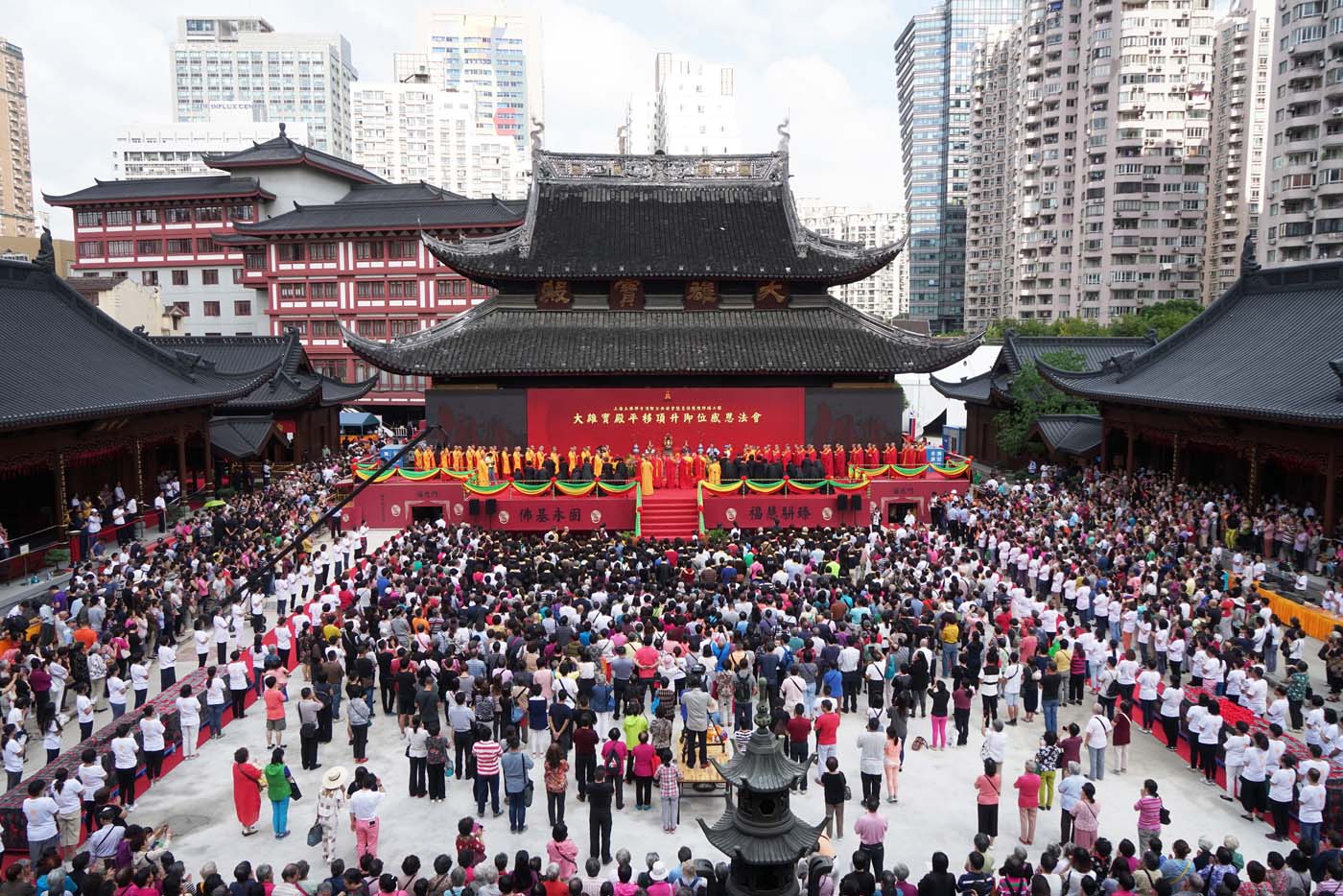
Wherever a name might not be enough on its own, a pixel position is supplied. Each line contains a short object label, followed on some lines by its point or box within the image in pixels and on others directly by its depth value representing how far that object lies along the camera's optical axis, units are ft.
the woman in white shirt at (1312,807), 33.78
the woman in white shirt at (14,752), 37.42
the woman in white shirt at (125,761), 37.55
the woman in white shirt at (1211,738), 40.57
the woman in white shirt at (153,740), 39.65
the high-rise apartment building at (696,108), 335.26
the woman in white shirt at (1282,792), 35.42
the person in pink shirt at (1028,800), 35.24
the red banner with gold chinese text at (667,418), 107.65
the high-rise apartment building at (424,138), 380.58
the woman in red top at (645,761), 38.01
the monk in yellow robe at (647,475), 92.17
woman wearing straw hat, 34.12
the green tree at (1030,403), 117.29
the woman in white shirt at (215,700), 45.06
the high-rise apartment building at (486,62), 438.40
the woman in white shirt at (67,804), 33.32
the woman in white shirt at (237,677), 46.70
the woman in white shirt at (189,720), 42.83
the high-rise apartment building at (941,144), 377.50
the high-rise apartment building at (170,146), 321.32
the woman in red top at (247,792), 35.86
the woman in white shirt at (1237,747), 37.45
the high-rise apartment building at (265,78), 367.25
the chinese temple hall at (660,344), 103.86
